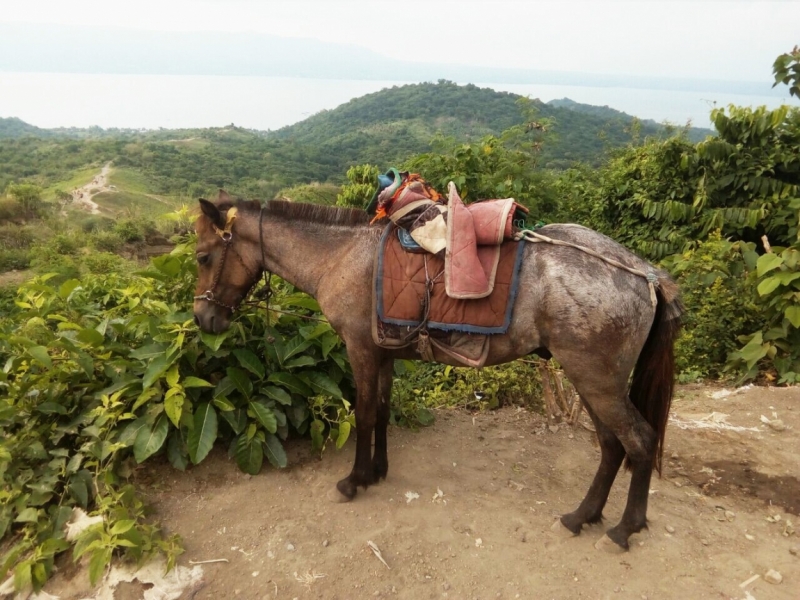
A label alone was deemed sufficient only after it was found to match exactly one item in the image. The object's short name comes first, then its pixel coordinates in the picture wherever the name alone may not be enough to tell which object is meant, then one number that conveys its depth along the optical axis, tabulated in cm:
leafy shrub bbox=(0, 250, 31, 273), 2645
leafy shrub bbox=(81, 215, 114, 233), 3433
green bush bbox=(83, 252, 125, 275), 1366
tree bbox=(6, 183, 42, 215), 3656
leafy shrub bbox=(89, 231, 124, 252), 2883
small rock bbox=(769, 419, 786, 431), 425
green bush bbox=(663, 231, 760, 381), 577
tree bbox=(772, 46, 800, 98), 646
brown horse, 259
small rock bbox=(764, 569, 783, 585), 268
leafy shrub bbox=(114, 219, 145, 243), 3115
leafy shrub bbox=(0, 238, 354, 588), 275
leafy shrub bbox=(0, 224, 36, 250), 3025
